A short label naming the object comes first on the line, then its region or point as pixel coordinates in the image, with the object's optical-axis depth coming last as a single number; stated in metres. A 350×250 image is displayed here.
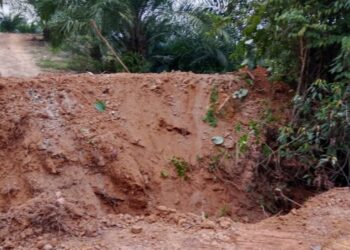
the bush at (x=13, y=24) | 17.41
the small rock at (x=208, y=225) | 3.97
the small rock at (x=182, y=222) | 4.05
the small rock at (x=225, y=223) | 3.98
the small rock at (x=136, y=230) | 3.88
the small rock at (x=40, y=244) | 3.72
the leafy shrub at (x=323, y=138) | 4.82
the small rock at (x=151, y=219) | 4.09
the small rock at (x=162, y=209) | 4.43
